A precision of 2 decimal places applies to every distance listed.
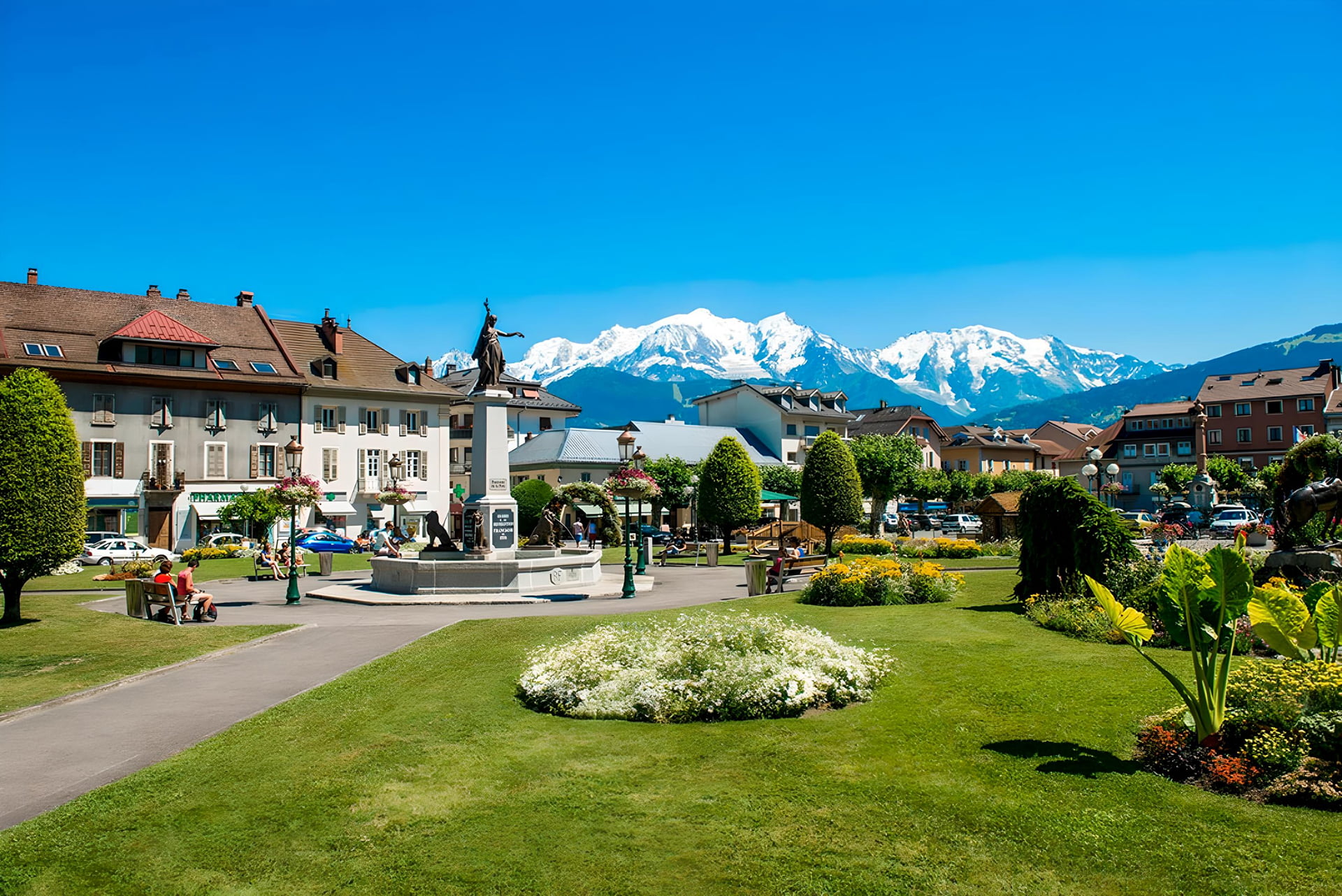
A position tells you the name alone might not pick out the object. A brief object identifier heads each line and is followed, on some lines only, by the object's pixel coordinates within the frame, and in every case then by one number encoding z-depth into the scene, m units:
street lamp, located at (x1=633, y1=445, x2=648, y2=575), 33.71
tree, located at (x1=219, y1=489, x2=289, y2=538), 44.16
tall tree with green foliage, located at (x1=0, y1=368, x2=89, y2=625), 17.39
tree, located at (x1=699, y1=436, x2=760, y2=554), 44.88
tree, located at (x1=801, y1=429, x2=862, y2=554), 40.62
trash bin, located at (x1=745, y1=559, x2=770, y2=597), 23.50
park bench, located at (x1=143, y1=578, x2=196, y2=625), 20.12
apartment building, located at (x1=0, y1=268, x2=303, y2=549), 47.44
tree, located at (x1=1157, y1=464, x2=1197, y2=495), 72.94
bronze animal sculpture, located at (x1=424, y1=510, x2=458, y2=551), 27.28
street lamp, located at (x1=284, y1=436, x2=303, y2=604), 23.56
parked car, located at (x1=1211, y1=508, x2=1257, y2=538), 48.16
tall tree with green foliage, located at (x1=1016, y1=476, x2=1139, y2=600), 16.41
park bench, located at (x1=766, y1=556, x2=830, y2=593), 24.30
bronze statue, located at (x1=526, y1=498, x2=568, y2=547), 29.70
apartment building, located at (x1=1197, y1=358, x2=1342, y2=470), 82.62
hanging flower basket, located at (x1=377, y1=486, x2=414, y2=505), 54.50
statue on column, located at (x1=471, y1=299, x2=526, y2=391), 26.89
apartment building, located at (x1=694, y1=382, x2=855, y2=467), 85.81
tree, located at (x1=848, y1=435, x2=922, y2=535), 62.25
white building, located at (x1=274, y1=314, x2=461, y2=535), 55.53
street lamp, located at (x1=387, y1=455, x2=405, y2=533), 55.75
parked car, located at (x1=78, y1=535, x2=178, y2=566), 37.91
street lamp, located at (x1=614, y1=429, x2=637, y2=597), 24.11
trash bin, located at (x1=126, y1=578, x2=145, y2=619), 20.44
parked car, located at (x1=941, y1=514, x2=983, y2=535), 57.97
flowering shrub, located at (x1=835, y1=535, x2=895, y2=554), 39.16
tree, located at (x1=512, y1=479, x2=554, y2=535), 53.41
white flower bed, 9.90
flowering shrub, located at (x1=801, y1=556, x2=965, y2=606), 20.05
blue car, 45.59
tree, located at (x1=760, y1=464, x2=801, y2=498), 71.44
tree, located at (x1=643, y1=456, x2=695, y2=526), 60.59
